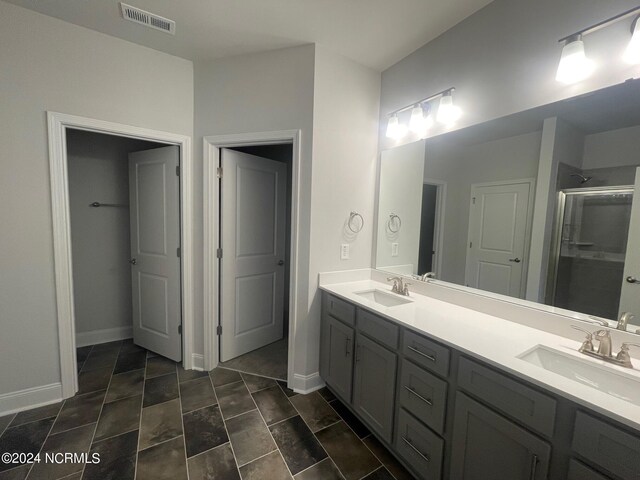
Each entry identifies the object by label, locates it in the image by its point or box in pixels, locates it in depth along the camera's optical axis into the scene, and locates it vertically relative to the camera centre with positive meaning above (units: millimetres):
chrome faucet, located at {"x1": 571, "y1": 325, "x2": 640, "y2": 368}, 1016 -479
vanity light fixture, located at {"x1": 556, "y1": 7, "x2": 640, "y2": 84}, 1088 +763
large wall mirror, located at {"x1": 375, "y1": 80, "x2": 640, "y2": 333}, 1160 +122
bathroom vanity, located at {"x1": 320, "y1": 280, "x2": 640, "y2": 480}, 817 -666
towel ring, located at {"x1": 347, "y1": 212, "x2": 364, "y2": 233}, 2254 -7
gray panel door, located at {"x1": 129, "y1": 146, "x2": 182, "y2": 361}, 2373 -314
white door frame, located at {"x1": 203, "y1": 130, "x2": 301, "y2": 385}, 2072 -61
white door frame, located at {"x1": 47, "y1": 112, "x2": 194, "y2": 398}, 1859 -14
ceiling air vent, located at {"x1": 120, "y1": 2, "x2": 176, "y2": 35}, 1695 +1291
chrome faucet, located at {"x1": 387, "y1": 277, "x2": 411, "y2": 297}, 1979 -482
